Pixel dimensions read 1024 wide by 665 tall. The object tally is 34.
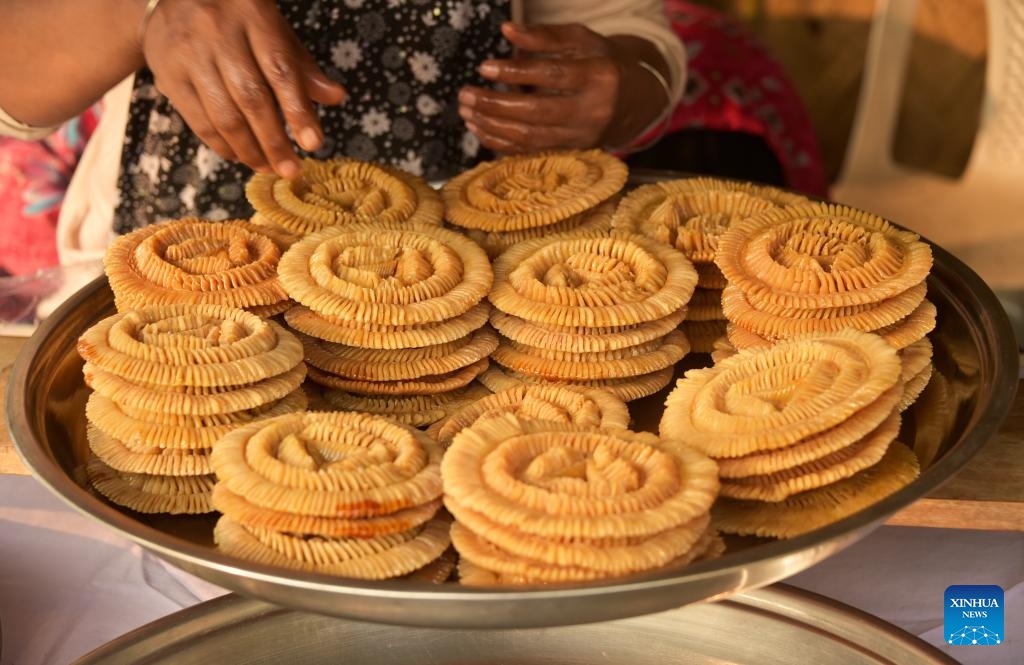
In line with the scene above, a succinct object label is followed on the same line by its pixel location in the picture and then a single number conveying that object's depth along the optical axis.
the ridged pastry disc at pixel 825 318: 1.20
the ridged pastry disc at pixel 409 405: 1.21
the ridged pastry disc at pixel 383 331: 1.19
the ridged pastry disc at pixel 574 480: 0.92
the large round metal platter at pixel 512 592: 0.87
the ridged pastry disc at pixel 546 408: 1.13
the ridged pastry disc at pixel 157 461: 1.10
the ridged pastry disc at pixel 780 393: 1.03
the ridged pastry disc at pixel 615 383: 1.24
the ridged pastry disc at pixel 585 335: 1.22
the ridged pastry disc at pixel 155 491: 1.10
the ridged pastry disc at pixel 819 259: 1.21
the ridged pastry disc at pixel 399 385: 1.22
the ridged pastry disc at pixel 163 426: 1.10
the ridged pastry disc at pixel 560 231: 1.40
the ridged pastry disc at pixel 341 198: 1.40
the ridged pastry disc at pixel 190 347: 1.09
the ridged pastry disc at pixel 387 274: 1.20
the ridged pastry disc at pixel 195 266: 1.26
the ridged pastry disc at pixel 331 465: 0.97
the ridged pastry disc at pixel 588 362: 1.23
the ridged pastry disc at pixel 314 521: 0.96
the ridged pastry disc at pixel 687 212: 1.37
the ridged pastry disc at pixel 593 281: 1.21
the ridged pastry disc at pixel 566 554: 0.90
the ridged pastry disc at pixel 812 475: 1.04
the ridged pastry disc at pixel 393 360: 1.21
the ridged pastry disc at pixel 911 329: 1.21
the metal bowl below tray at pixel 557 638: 1.19
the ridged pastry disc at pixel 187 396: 1.09
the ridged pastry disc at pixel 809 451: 1.02
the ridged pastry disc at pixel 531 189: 1.40
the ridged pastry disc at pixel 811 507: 1.04
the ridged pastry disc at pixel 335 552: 0.96
